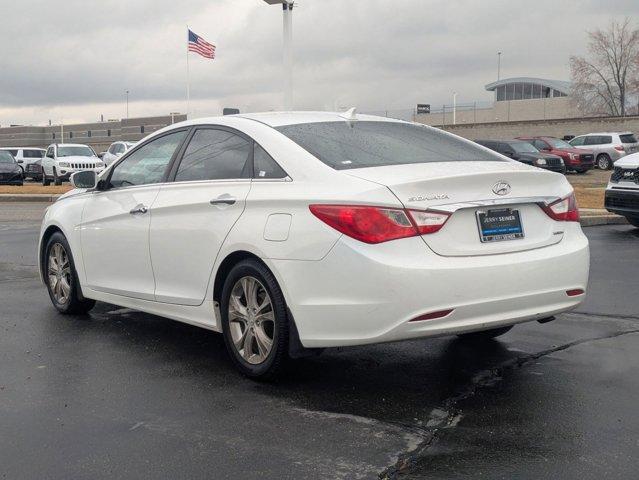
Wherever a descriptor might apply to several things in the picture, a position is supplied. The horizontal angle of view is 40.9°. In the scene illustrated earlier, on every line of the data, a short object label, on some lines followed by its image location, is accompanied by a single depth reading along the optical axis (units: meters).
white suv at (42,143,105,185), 33.12
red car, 36.72
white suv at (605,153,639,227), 13.13
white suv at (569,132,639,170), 38.66
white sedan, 4.52
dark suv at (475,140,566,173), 32.47
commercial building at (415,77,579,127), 86.31
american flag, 33.72
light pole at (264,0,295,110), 20.19
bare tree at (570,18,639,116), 72.56
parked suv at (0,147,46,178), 43.12
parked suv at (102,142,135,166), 36.38
